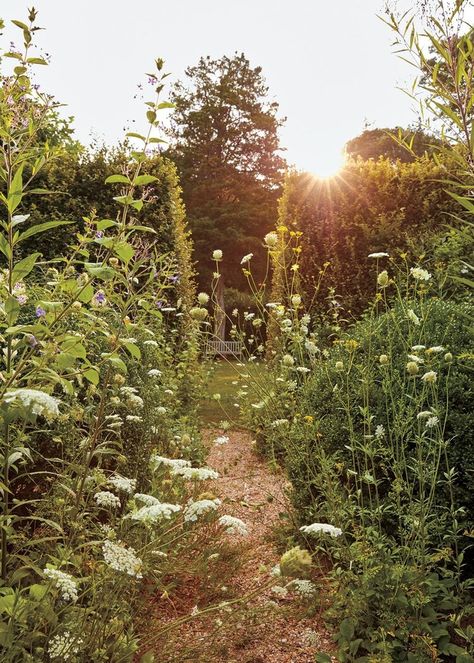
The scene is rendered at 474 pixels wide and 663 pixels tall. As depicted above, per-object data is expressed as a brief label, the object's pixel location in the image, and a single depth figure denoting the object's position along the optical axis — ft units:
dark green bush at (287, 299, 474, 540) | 9.20
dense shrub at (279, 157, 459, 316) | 22.53
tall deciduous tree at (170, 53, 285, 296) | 83.56
